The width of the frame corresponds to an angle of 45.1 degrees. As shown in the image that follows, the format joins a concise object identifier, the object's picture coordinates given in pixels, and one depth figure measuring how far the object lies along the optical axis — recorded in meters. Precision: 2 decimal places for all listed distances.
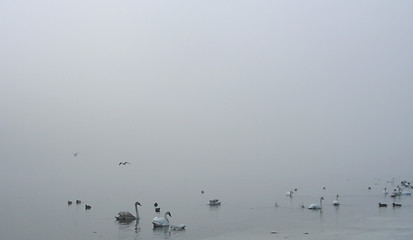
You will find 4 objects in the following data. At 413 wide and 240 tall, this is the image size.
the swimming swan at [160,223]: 35.03
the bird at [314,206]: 43.12
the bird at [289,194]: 56.07
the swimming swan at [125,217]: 38.56
